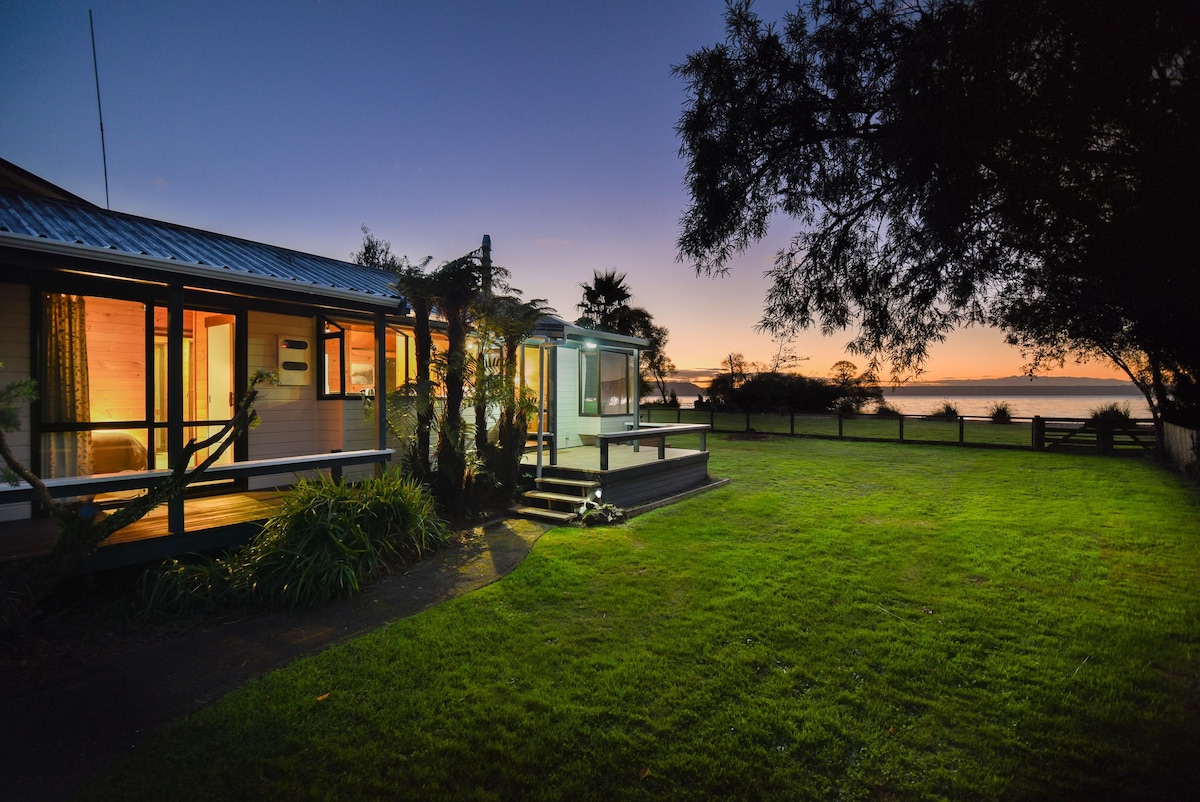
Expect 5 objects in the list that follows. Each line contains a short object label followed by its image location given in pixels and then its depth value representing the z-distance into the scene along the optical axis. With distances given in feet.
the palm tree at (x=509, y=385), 25.76
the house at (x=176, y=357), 16.47
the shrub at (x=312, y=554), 15.33
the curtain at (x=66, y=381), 19.30
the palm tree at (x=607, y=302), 91.09
